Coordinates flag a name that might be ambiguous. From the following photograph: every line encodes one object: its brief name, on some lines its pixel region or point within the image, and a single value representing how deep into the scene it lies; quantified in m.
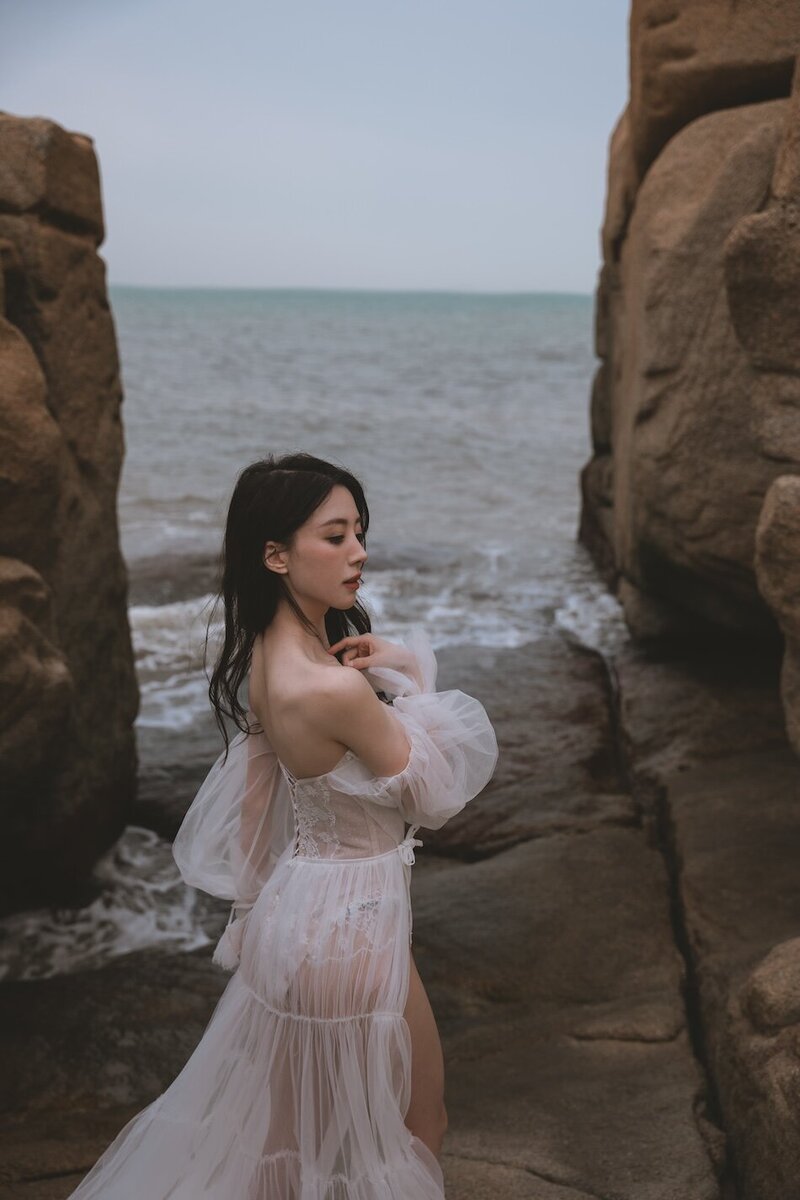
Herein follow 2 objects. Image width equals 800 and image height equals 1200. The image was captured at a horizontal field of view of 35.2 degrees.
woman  2.26
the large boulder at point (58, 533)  3.60
